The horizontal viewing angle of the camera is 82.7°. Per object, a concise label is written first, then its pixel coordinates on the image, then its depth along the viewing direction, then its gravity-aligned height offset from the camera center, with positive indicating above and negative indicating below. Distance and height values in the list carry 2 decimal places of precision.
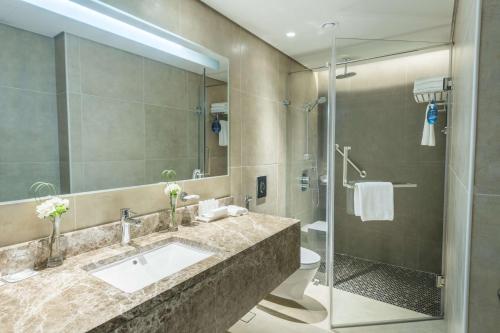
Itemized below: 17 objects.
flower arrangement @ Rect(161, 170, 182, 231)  1.62 -0.26
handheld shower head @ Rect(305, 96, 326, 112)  2.73 +0.48
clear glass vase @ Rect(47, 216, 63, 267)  1.14 -0.38
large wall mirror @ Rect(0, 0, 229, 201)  1.16 +0.27
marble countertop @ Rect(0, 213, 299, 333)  0.77 -0.46
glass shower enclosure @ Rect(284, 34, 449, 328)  2.44 -0.22
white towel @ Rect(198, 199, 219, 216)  1.88 -0.37
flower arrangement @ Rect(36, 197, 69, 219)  1.10 -0.22
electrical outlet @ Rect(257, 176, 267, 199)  2.58 -0.32
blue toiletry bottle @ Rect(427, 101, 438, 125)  2.33 +0.31
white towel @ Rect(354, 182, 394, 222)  2.49 -0.44
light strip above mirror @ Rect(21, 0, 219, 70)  1.28 +0.66
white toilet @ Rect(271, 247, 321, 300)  2.24 -1.03
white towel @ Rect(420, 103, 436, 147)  2.38 +0.15
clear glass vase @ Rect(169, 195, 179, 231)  1.63 -0.35
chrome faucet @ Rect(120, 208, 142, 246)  1.40 -0.35
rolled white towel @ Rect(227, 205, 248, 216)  1.95 -0.41
